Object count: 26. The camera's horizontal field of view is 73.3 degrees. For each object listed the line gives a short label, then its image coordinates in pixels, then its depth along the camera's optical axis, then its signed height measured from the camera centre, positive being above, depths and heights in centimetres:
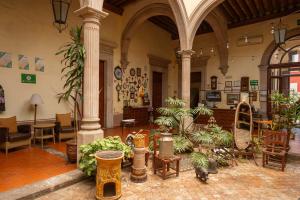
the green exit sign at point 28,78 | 543 +53
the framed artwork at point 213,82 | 952 +78
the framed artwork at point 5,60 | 501 +95
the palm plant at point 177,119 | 445 -46
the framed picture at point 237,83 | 890 +70
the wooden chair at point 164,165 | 331 -118
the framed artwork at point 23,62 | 537 +96
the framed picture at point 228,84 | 915 +67
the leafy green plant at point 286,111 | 401 -24
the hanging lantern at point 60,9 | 425 +188
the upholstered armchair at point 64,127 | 557 -83
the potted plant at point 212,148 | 358 -103
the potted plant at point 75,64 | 353 +59
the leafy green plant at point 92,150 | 305 -83
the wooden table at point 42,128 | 509 -81
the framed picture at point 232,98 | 891 +3
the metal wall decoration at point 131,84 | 814 +60
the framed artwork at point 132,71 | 864 +114
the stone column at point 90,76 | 342 +37
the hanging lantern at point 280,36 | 579 +183
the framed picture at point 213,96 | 941 +12
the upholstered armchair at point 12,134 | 445 -85
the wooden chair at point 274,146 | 394 -95
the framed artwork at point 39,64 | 569 +95
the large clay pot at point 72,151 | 372 -99
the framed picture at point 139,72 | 893 +117
